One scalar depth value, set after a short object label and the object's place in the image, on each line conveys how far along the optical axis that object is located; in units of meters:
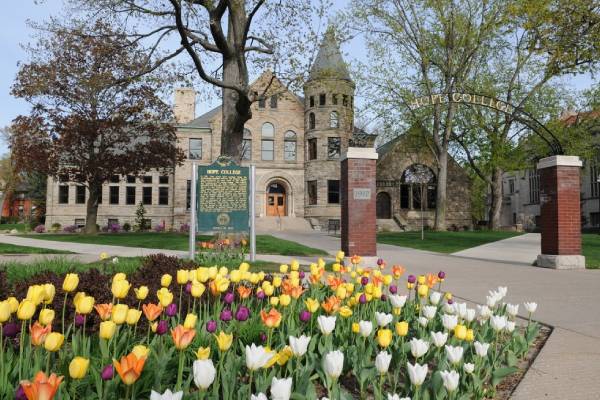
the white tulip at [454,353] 2.59
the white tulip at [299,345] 2.39
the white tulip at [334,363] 2.12
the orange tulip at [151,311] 2.78
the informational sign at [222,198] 11.41
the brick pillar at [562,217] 12.76
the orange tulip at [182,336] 2.16
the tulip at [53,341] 2.20
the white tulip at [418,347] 2.65
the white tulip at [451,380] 2.14
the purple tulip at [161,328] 2.73
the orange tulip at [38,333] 2.30
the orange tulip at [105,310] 2.73
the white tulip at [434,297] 3.87
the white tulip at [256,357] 2.10
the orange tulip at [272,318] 2.70
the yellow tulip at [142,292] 3.47
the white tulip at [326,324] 2.84
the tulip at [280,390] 1.74
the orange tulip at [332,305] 3.43
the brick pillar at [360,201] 12.29
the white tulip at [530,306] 4.04
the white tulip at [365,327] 3.01
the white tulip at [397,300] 3.77
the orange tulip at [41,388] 1.46
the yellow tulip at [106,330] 2.34
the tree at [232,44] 15.53
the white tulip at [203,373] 1.87
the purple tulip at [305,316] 3.16
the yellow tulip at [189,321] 2.54
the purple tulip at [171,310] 3.23
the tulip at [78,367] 1.83
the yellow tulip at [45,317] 2.62
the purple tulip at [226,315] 3.15
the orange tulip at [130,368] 1.73
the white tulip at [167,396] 1.67
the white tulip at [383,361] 2.33
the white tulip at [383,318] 3.28
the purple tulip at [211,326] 2.77
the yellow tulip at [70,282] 3.25
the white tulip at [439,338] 2.95
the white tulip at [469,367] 2.64
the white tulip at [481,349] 2.89
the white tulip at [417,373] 2.19
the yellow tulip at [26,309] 2.55
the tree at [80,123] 27.75
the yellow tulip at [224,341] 2.23
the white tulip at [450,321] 3.20
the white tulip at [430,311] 3.57
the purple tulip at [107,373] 1.91
